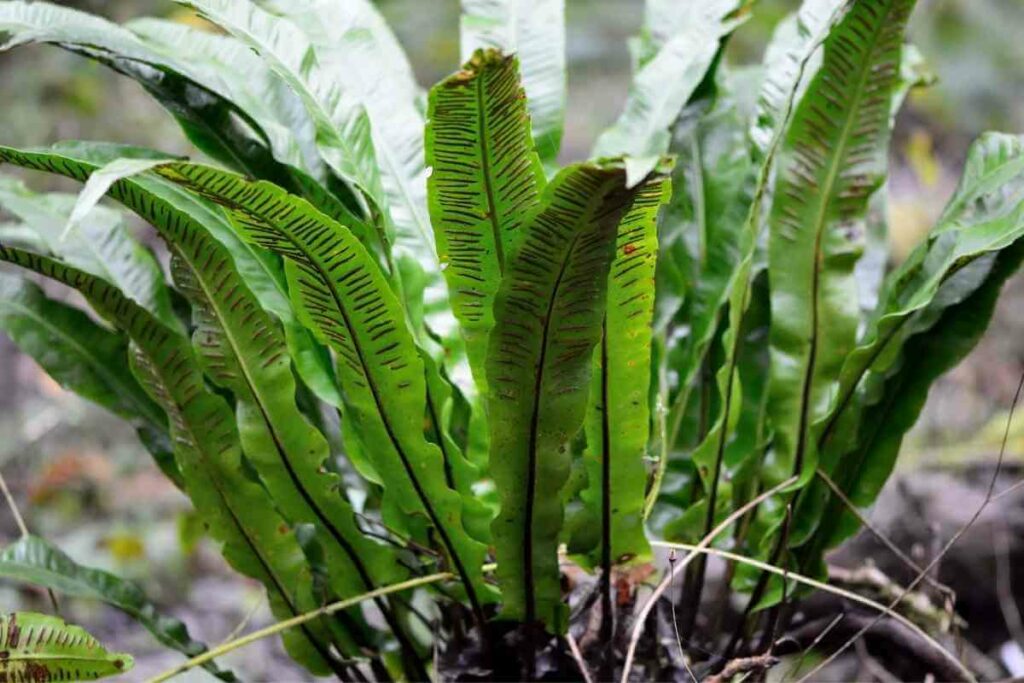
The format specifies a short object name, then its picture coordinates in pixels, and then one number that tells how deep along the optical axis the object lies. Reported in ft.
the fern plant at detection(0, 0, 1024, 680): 4.03
